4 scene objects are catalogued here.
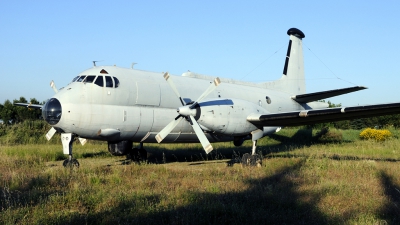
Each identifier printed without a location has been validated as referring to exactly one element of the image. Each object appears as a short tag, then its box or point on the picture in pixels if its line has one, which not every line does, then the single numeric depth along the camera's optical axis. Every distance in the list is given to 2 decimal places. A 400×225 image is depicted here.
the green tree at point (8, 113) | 50.94
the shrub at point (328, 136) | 29.76
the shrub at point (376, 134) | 28.91
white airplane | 13.28
